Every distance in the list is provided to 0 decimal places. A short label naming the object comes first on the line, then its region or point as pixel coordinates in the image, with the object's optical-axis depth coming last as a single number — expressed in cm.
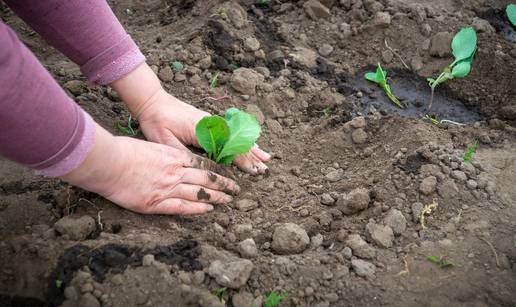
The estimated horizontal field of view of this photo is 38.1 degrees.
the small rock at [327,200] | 93
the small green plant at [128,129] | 99
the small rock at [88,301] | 75
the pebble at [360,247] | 84
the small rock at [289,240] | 87
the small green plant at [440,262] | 83
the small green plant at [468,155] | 96
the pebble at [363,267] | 82
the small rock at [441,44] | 122
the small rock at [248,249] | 85
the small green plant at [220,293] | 79
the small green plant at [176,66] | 110
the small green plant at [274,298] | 80
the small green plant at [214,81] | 109
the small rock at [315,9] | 127
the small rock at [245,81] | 109
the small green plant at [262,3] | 127
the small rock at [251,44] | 116
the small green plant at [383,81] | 117
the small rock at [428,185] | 91
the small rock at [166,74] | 108
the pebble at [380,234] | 86
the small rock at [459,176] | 92
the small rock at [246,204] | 93
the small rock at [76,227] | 82
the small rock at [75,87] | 104
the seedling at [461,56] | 117
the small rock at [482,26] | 122
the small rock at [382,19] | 124
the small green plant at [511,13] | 124
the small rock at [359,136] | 105
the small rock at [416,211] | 89
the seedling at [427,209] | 88
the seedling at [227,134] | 92
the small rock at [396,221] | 87
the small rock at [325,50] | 124
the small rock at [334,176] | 98
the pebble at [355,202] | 91
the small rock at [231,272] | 80
